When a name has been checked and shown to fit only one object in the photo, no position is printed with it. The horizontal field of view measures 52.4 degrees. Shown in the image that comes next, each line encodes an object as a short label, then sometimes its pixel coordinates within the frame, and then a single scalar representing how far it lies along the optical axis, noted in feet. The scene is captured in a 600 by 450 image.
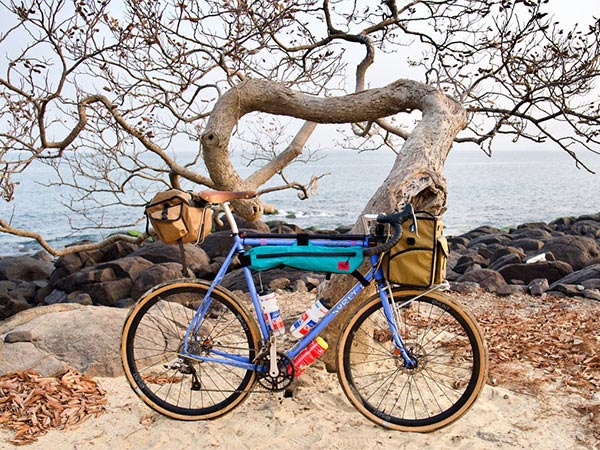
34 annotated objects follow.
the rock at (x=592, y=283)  25.53
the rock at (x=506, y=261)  33.38
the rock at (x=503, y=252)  37.37
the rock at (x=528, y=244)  42.60
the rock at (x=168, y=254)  33.96
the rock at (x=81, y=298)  28.53
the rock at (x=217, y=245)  37.09
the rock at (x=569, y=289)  24.82
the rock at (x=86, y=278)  30.86
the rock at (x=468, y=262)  34.47
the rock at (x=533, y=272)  29.07
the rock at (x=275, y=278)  24.82
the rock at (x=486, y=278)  26.40
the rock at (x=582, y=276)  27.04
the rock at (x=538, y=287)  25.21
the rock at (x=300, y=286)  25.07
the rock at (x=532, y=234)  50.47
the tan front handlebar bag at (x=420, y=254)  11.48
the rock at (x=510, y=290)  25.18
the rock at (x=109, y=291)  29.17
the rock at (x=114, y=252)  39.47
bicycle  11.91
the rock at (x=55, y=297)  31.81
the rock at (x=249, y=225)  41.86
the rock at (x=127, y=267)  31.01
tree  16.58
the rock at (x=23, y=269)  37.22
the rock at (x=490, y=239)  48.29
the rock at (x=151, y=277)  28.56
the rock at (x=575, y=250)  33.83
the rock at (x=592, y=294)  24.09
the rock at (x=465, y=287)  25.67
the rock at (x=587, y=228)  54.84
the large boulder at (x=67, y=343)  15.17
